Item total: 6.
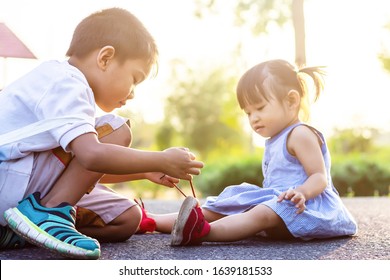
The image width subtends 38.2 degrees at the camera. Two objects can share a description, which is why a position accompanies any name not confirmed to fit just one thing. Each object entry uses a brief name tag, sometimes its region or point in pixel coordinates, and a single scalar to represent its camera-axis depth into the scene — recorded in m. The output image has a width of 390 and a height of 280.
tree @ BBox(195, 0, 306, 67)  6.11
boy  1.40
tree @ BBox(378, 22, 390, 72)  9.48
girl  1.74
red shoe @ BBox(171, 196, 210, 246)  1.62
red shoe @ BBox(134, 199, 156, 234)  2.06
